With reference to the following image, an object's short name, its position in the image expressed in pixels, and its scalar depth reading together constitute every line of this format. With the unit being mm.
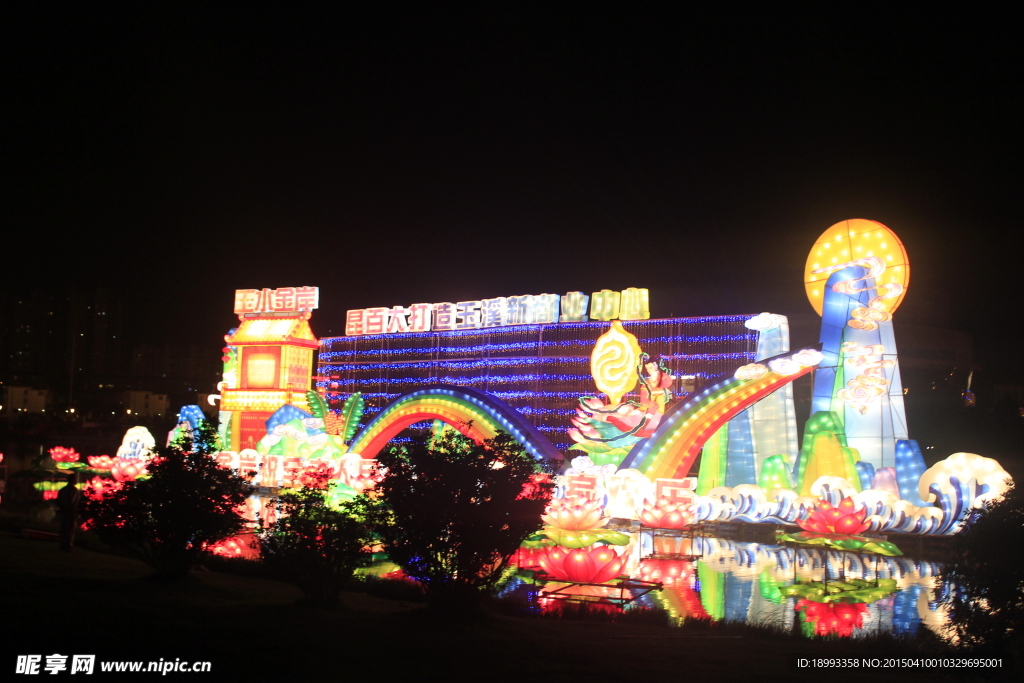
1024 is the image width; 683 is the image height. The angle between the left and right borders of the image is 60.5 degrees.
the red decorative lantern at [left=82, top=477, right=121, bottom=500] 10920
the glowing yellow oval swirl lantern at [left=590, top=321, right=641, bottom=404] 24047
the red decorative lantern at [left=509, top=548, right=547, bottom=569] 14688
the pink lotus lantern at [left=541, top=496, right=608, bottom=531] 15688
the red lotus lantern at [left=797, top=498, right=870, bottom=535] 17031
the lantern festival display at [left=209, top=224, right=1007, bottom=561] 17547
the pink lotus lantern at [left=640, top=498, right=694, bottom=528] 19547
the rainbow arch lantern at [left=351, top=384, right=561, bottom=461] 22172
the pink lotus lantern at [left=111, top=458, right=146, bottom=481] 27578
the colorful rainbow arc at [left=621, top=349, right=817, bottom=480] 20156
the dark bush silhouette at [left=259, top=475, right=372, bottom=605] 9078
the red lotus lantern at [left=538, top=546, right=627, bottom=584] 11795
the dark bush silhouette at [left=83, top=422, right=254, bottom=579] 10008
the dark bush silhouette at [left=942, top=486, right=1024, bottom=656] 6121
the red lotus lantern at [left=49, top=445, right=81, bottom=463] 31078
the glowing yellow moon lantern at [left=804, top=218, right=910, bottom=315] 19391
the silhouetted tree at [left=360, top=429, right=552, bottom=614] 9062
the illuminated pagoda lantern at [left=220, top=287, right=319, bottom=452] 36625
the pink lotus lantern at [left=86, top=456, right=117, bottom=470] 30984
